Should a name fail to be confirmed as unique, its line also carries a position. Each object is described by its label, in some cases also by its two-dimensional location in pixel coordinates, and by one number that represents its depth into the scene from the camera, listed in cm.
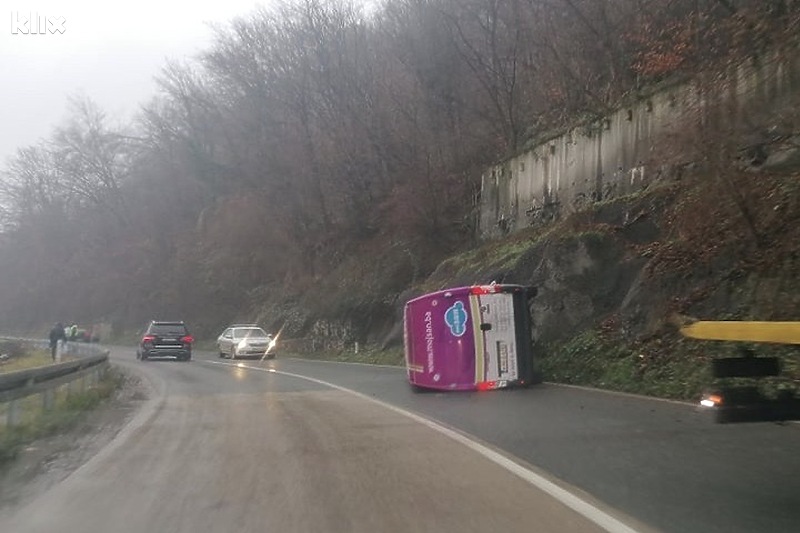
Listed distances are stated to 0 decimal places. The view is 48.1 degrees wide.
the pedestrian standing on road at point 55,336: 3400
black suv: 3669
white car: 3769
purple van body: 1647
